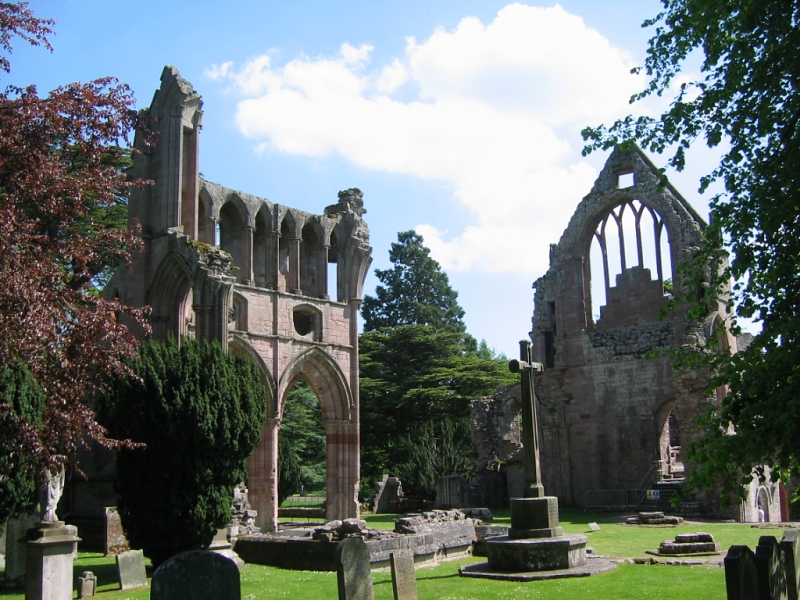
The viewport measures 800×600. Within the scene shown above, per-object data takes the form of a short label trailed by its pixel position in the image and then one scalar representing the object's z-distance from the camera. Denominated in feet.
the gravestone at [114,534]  51.72
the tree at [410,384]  129.90
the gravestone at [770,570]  22.45
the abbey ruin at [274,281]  60.29
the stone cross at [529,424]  40.75
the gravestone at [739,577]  21.80
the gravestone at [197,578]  16.53
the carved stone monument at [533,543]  37.63
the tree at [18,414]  34.65
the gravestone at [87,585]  35.65
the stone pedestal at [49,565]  31.35
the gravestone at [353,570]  26.86
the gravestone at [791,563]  25.75
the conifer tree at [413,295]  170.60
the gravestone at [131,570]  37.40
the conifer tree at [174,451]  40.81
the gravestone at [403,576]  29.40
